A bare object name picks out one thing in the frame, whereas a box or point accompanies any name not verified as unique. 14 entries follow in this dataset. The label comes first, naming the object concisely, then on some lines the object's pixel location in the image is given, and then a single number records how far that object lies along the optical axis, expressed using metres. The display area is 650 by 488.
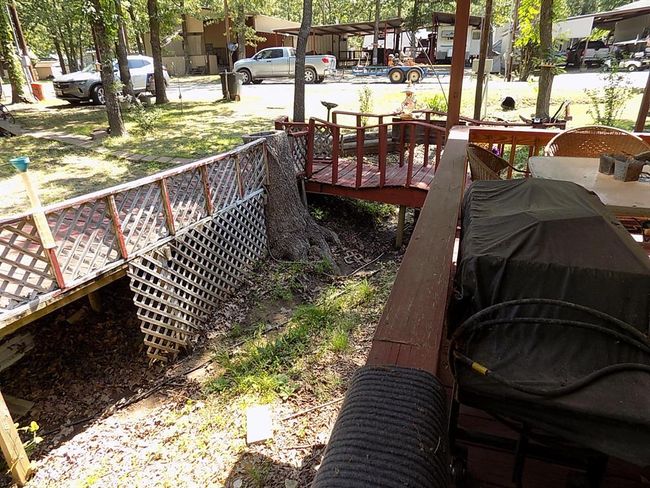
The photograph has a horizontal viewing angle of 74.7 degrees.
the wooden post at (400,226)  6.48
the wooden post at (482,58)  7.98
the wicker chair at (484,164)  3.28
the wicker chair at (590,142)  3.53
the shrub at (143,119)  10.75
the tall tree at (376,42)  24.25
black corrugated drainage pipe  0.81
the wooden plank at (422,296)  1.08
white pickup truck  19.63
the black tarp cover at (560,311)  0.92
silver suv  13.84
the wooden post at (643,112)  5.93
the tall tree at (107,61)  8.71
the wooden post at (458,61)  3.90
